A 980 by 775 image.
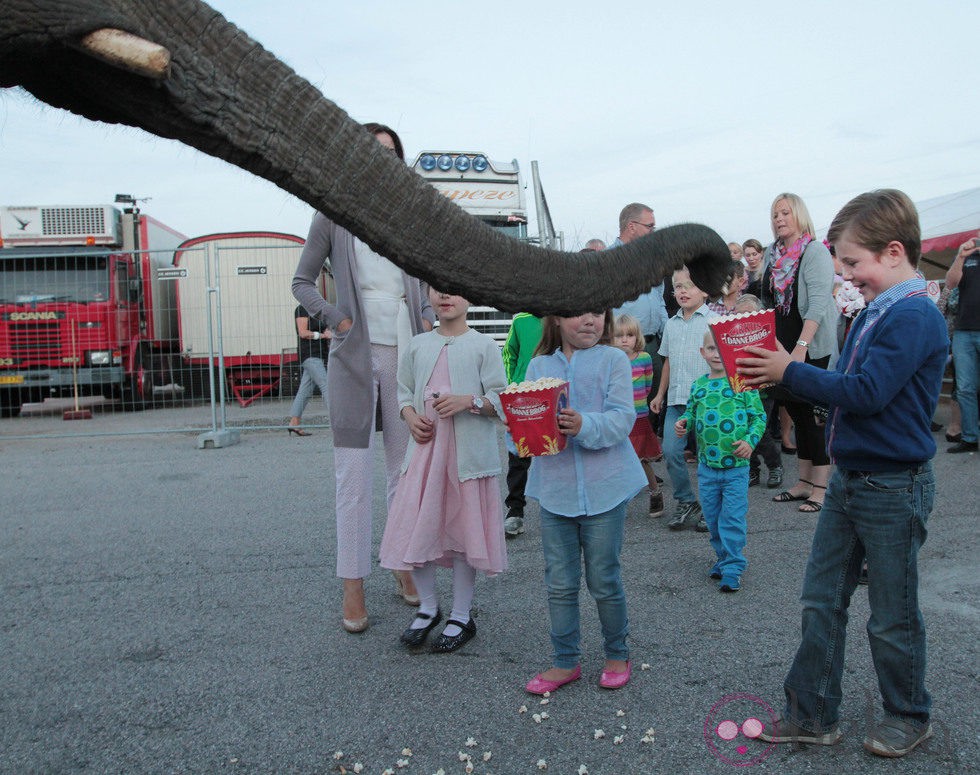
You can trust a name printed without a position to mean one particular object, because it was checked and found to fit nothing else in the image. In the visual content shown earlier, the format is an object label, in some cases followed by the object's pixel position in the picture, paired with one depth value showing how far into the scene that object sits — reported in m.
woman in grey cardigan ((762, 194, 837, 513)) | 6.08
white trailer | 12.51
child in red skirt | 5.91
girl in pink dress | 3.91
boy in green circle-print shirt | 4.61
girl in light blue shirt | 3.42
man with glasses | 6.88
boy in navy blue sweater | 2.70
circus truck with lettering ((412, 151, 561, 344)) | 14.18
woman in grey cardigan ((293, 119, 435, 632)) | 4.20
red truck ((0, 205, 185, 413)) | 14.70
